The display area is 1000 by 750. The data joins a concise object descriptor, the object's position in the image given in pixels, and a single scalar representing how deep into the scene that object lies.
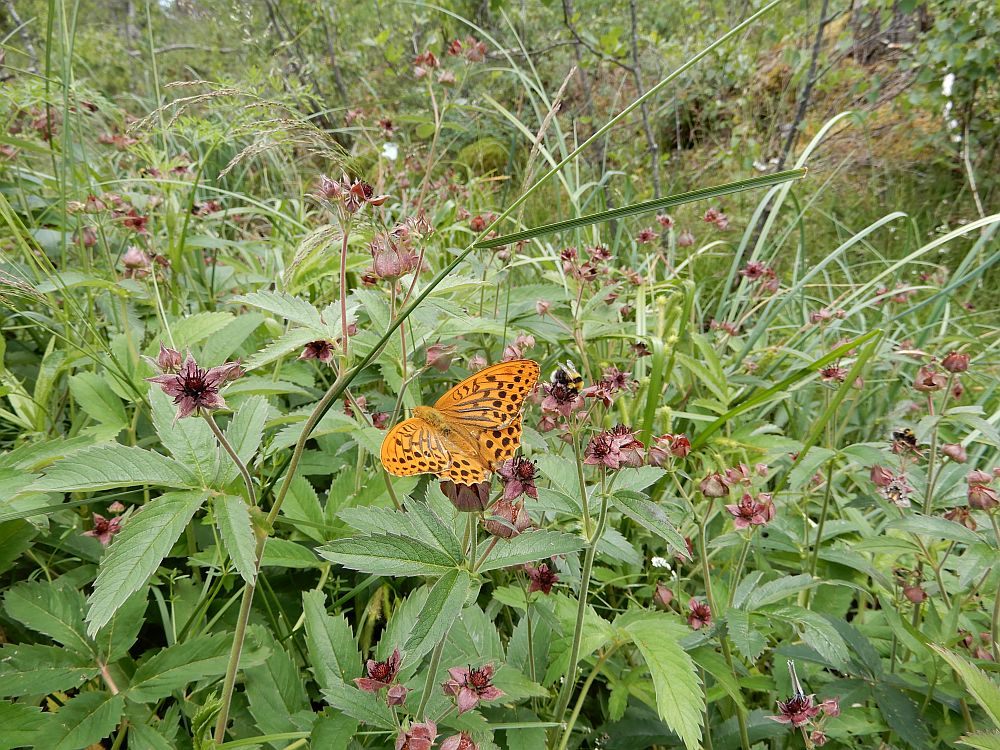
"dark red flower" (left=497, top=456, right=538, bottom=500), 0.28
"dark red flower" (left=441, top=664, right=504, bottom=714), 0.28
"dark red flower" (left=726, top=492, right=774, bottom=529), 0.38
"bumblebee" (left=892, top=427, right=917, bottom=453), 0.42
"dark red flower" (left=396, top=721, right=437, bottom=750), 0.27
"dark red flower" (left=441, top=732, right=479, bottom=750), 0.27
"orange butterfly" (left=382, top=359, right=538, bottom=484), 0.26
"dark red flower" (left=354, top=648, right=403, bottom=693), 0.29
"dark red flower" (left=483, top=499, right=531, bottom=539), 0.27
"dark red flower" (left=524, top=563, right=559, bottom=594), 0.36
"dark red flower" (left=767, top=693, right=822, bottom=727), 0.32
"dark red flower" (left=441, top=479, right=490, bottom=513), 0.26
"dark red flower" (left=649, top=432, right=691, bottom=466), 0.36
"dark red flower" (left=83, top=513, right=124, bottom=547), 0.38
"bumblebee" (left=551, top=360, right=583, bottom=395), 0.32
